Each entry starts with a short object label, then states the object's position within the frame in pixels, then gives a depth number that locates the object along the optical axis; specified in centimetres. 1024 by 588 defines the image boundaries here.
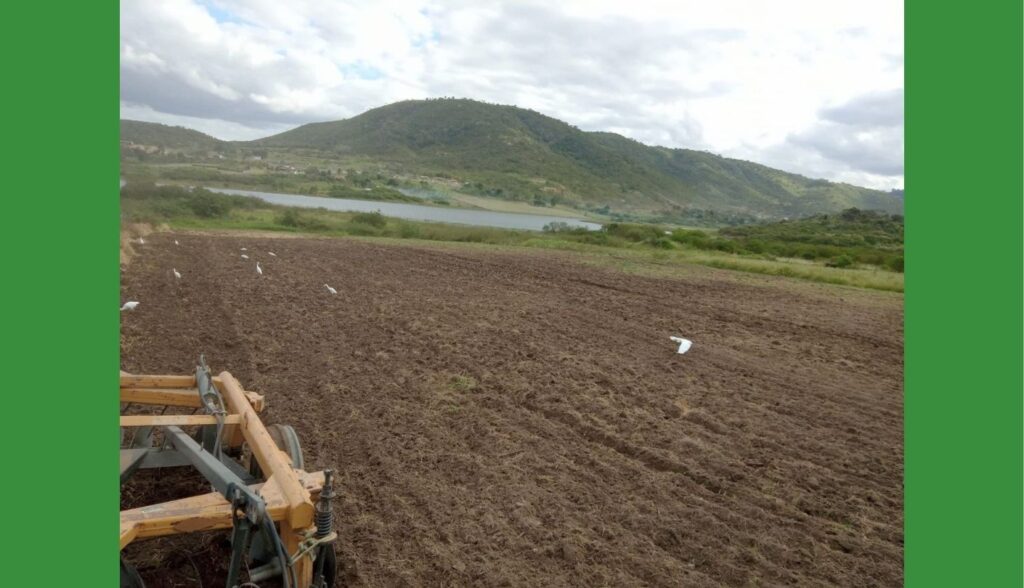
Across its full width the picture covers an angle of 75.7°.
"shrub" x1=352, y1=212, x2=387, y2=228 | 3922
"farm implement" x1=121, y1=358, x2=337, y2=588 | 252
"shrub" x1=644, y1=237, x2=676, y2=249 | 3384
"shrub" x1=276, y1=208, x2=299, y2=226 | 3650
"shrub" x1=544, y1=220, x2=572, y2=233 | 4428
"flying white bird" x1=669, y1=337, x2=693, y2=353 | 924
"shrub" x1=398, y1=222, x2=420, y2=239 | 3638
